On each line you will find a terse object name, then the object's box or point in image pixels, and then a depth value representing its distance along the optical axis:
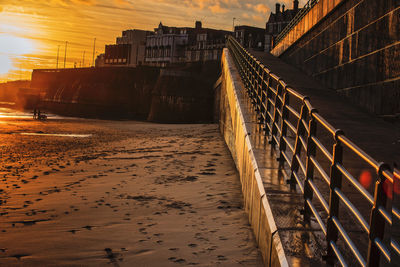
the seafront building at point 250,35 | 77.88
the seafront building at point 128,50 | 104.31
